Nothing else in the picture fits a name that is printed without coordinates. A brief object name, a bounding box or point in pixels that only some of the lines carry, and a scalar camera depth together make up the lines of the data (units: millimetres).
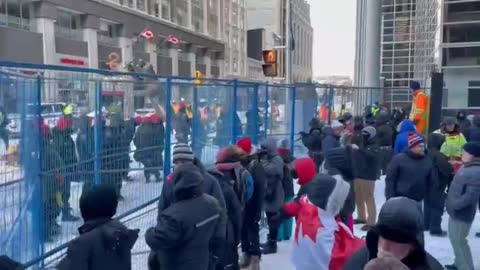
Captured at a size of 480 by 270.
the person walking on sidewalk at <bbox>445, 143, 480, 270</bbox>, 4848
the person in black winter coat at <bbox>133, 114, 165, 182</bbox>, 6242
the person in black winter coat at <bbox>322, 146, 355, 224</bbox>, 5005
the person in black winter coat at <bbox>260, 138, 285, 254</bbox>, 5711
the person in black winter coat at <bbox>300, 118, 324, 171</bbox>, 8727
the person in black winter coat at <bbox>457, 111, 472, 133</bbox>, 9922
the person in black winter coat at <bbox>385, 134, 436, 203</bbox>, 5680
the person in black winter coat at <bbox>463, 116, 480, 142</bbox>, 6868
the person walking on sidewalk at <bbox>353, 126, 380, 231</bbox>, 7336
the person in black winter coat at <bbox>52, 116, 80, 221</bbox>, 4645
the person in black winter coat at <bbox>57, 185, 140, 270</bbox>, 2721
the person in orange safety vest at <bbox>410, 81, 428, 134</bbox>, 10820
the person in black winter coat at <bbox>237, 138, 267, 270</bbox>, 5309
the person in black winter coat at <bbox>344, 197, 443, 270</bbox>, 2240
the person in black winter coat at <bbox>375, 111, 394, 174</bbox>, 9516
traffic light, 14492
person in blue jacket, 7359
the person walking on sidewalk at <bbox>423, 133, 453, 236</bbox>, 6613
